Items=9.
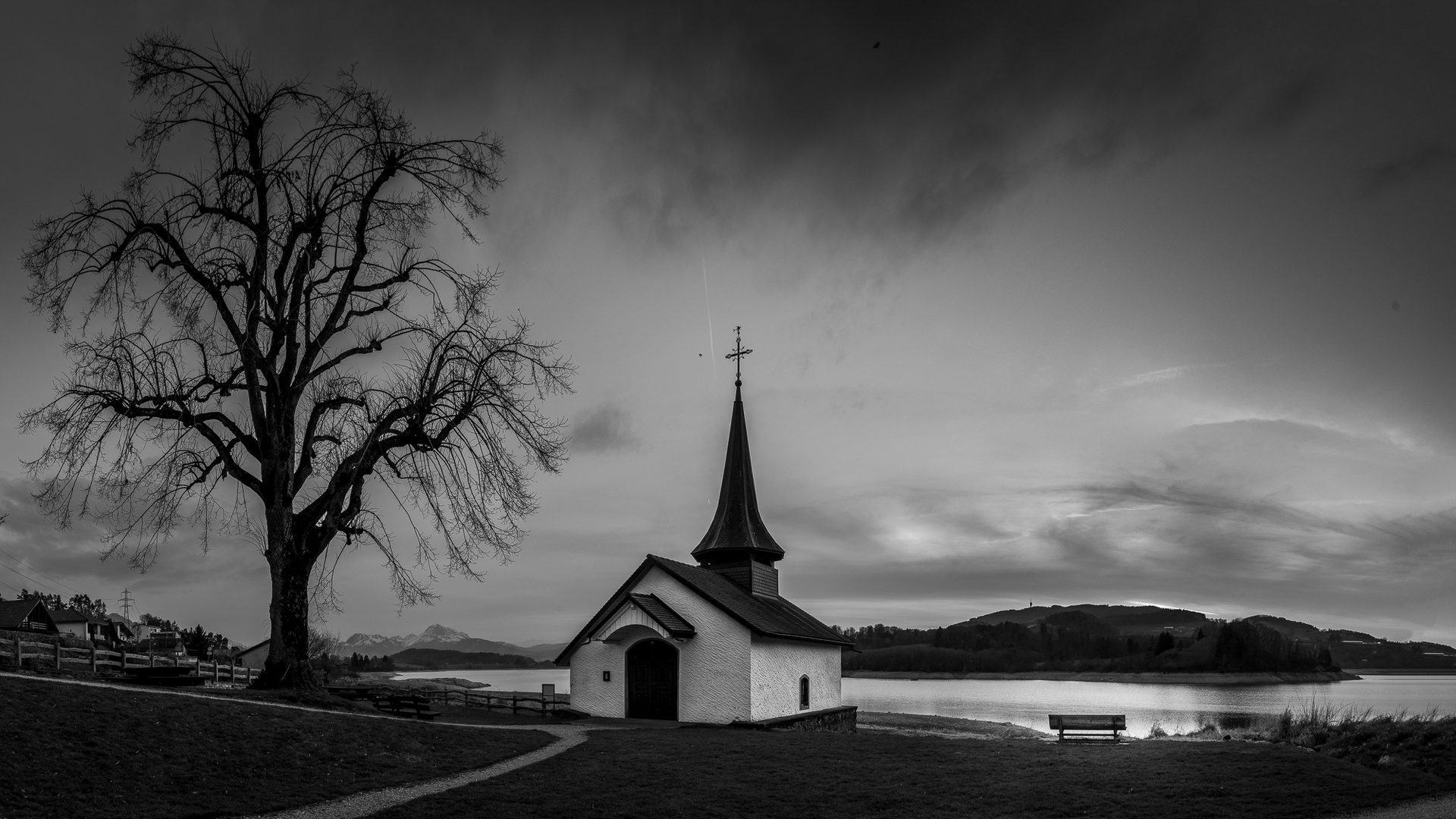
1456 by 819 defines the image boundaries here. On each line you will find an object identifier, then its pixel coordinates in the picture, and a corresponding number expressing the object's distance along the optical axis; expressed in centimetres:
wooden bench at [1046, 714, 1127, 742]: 2114
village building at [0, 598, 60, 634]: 5103
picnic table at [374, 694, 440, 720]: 1988
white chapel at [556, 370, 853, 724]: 2405
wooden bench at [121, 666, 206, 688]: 1936
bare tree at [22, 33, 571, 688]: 1927
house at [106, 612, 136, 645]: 6919
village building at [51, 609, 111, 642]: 6000
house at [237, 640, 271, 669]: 4481
